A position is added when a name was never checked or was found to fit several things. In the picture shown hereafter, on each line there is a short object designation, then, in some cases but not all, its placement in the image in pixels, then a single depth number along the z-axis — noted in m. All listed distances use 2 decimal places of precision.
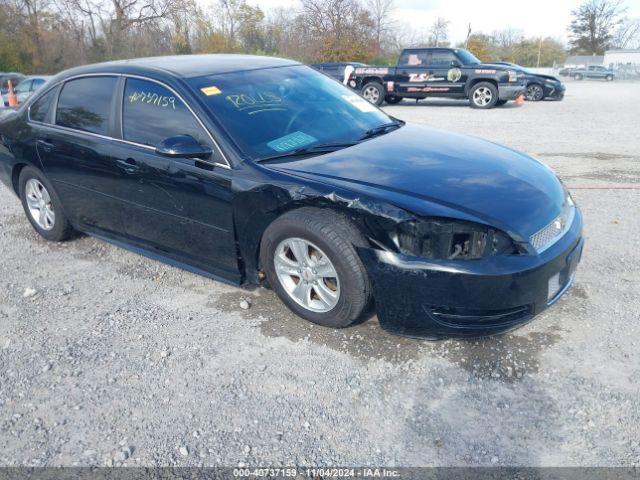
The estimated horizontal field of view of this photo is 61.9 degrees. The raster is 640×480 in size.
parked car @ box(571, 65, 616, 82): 42.00
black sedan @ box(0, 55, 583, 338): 2.79
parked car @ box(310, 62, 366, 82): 18.75
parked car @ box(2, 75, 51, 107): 14.45
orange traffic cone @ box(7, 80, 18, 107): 13.63
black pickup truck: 15.91
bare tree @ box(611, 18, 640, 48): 72.06
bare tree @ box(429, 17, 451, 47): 65.58
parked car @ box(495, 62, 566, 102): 18.22
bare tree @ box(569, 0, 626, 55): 69.31
